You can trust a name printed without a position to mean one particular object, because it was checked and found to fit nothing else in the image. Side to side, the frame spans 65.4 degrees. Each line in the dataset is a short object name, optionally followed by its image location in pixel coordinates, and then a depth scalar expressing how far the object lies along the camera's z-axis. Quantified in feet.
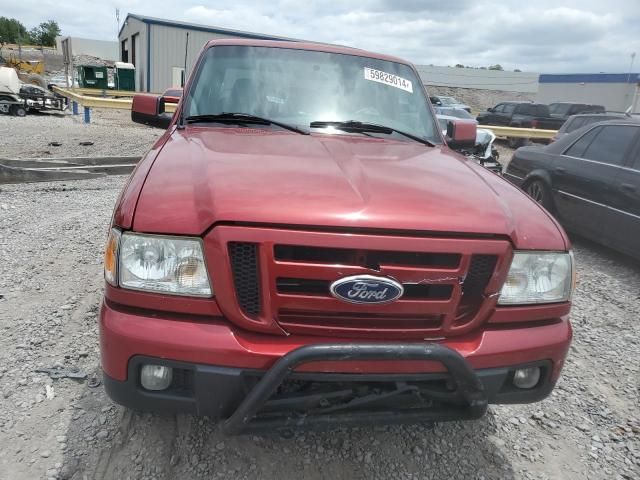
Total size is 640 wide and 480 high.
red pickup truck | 5.66
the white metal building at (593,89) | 112.68
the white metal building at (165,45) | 114.62
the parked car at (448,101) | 93.30
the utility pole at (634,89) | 106.50
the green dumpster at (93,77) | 102.32
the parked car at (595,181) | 16.98
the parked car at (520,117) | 62.08
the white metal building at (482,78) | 169.58
